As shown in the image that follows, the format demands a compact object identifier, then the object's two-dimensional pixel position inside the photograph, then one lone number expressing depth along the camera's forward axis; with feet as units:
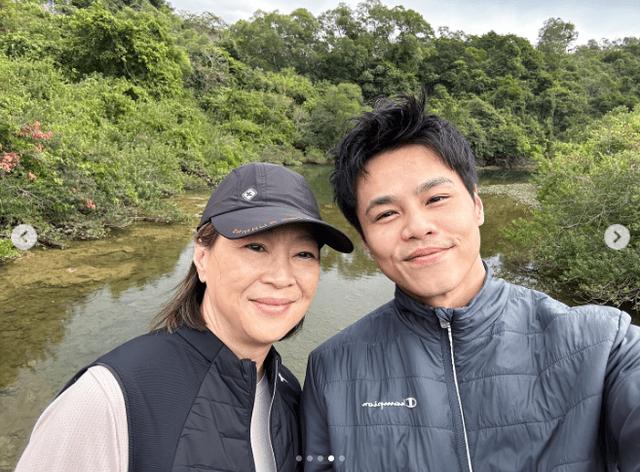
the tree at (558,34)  177.10
